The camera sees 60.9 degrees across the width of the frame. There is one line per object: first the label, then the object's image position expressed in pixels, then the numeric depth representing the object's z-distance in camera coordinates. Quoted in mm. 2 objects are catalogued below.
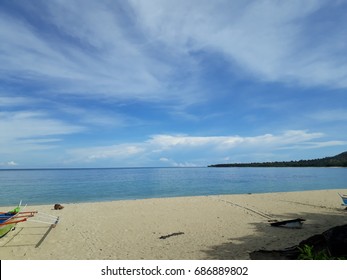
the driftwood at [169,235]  12977
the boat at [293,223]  13894
